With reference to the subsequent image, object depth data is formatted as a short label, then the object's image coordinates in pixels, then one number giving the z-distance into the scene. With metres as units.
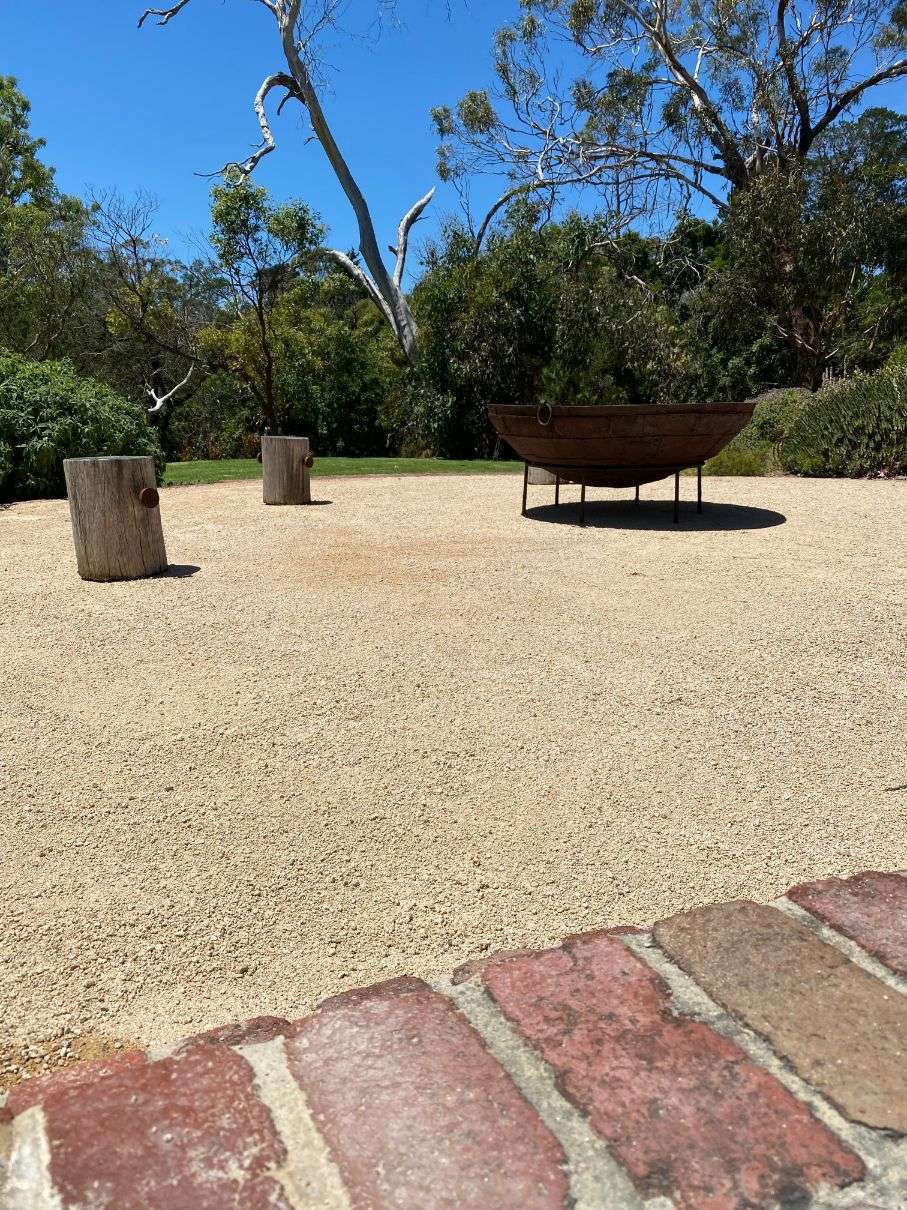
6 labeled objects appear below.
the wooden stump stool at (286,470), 7.82
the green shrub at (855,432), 9.65
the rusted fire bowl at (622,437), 6.29
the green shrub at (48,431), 8.54
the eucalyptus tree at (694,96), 22.14
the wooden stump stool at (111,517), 5.00
